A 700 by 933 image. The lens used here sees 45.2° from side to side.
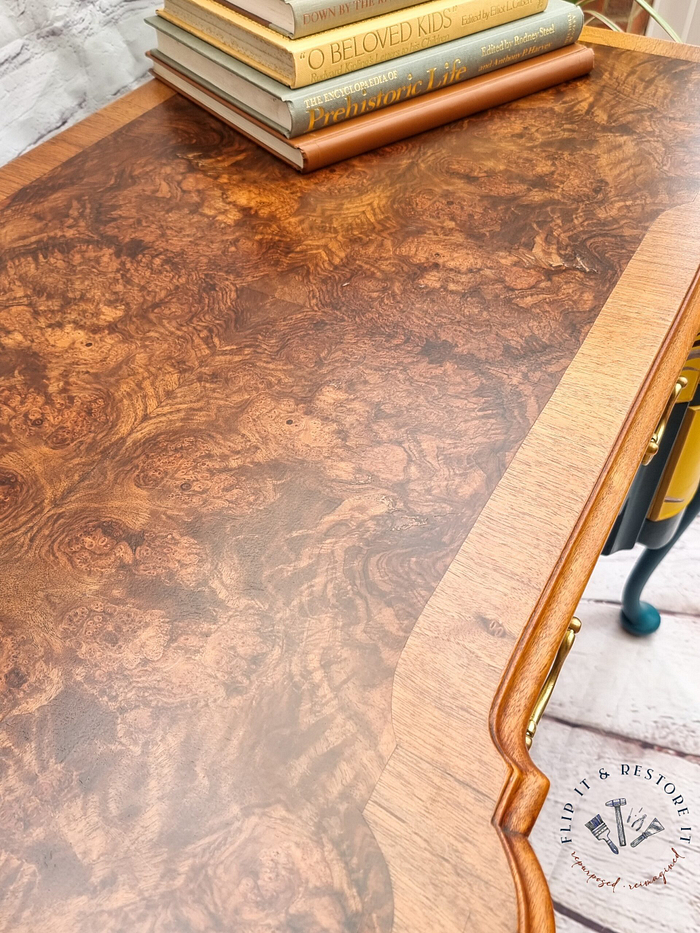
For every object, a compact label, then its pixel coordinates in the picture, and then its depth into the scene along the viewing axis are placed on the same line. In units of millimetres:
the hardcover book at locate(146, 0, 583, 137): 792
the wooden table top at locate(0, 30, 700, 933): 397
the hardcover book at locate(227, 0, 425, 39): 761
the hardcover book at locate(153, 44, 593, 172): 819
